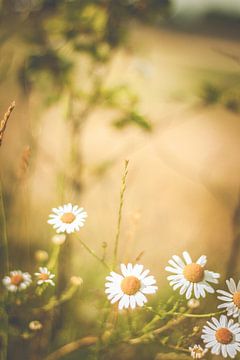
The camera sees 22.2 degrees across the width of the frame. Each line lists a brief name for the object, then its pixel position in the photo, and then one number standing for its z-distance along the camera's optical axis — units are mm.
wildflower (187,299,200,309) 292
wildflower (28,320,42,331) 315
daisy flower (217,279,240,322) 279
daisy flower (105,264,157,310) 290
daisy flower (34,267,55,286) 300
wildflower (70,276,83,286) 318
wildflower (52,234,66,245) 324
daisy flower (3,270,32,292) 318
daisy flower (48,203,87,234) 308
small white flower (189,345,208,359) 279
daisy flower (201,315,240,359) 282
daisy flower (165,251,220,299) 291
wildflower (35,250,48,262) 335
